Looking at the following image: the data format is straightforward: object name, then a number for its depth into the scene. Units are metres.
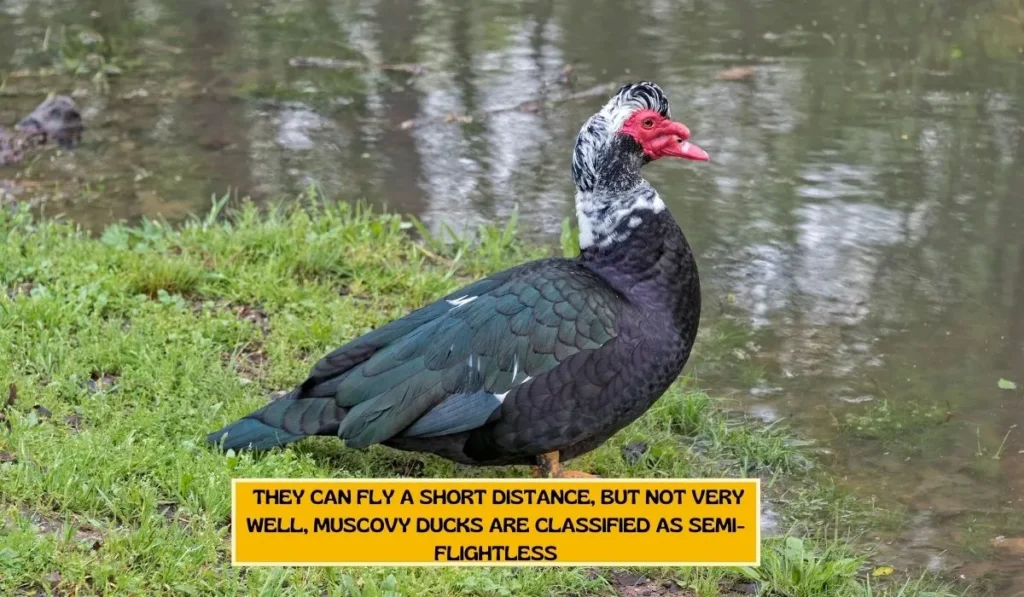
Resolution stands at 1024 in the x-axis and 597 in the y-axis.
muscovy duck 7.48
